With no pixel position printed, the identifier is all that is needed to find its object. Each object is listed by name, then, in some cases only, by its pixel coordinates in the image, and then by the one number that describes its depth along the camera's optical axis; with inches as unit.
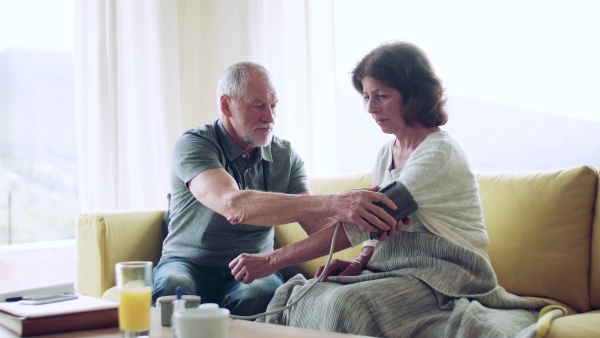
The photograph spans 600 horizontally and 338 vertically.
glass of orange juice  44.8
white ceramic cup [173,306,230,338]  38.6
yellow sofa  72.5
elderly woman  59.9
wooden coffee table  47.6
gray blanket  59.1
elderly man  75.7
